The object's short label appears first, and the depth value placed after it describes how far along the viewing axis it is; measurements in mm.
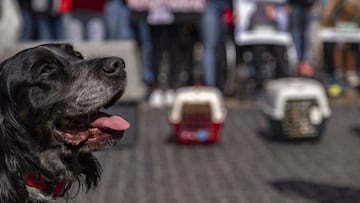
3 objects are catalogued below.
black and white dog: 3955
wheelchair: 11438
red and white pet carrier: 8320
